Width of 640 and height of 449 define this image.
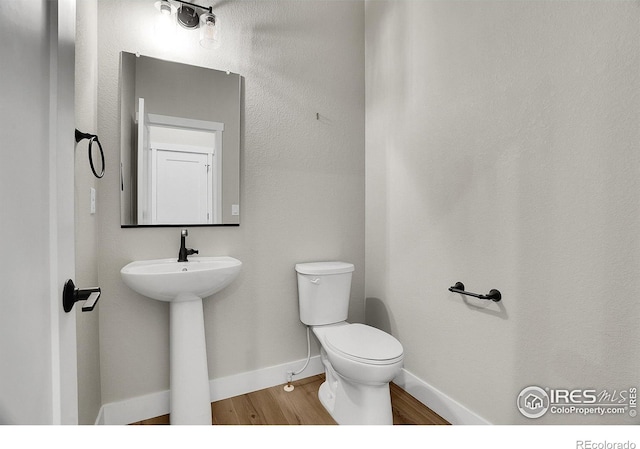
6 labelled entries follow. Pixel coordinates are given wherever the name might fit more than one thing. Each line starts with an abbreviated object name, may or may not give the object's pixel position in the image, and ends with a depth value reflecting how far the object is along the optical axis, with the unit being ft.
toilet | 4.70
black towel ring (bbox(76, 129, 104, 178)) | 3.29
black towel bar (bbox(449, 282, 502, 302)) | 4.46
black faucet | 5.37
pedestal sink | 4.87
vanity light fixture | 5.43
